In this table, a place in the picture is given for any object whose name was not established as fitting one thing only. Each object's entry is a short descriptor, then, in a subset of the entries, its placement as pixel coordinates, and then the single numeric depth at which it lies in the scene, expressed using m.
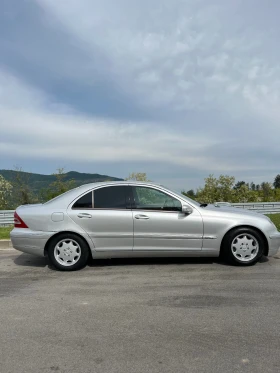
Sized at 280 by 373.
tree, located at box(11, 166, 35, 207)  22.20
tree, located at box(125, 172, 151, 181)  32.83
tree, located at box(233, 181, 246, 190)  35.96
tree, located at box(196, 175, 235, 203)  34.22
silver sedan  5.71
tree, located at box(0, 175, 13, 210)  24.27
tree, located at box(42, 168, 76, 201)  20.60
